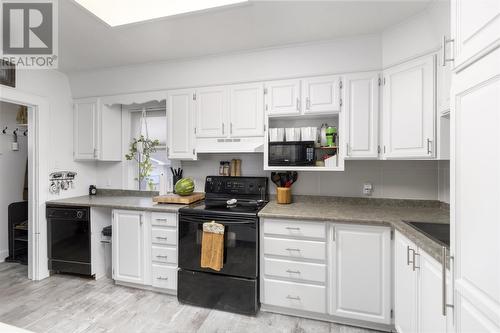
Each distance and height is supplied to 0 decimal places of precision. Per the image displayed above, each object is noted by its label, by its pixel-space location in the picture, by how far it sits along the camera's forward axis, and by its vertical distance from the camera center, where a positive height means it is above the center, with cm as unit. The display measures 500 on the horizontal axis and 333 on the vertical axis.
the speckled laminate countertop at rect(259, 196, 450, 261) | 164 -41
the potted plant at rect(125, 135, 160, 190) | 308 +16
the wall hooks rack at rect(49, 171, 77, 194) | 277 -19
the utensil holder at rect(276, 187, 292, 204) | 231 -30
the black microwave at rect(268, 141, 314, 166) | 213 +11
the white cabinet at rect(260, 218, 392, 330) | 176 -85
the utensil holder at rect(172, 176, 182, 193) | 284 -17
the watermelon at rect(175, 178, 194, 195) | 252 -24
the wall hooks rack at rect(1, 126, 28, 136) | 320 +48
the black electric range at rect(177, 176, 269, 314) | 198 -86
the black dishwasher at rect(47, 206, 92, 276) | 257 -84
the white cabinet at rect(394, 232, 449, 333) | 117 -74
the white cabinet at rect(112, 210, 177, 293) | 226 -85
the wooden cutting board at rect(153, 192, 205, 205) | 238 -36
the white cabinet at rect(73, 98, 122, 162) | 293 +45
